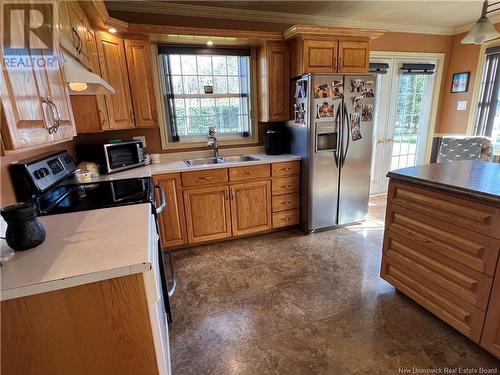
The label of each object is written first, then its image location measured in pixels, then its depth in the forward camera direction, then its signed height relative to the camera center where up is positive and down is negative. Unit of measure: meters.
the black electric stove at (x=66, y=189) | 1.41 -0.44
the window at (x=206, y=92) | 3.04 +0.33
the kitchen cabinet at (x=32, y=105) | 0.75 +0.07
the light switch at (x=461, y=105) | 3.95 +0.08
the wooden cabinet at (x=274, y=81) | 3.02 +0.41
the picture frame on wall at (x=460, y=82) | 3.90 +0.41
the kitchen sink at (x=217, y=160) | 3.15 -0.47
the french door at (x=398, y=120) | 3.96 -0.11
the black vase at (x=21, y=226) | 0.95 -0.36
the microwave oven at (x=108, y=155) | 2.49 -0.29
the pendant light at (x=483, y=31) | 1.92 +0.56
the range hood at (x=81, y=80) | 1.29 +0.24
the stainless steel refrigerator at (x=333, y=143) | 2.83 -0.30
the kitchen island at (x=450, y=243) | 1.42 -0.79
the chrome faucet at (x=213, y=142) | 3.17 -0.26
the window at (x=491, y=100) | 3.57 +0.13
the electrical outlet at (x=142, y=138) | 2.97 -0.17
